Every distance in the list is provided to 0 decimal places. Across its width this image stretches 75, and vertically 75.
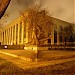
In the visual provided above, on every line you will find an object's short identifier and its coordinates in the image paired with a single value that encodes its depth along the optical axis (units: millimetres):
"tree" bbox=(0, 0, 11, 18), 2240
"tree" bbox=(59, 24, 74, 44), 19782
